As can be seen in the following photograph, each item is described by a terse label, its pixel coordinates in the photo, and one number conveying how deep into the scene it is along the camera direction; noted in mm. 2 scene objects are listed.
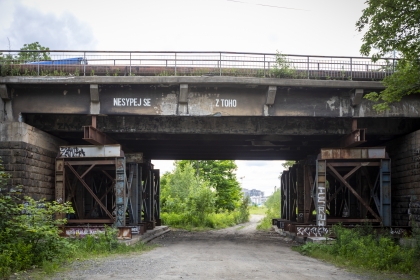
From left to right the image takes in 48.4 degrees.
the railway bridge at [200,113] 17281
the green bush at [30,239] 11094
